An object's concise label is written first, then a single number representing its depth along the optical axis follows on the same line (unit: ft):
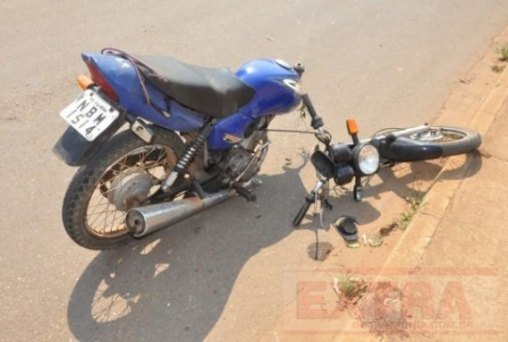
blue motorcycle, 9.12
